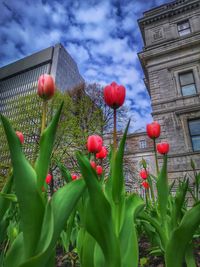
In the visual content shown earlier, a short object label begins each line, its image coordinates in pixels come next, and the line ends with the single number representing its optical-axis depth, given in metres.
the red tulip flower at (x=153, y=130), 1.56
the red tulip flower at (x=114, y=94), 1.07
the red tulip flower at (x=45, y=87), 0.94
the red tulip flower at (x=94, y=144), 1.35
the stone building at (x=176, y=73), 8.99
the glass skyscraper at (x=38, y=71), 38.03
